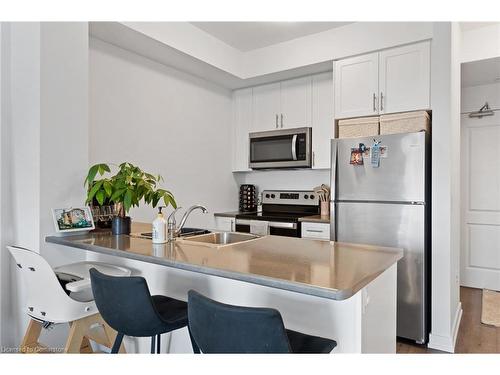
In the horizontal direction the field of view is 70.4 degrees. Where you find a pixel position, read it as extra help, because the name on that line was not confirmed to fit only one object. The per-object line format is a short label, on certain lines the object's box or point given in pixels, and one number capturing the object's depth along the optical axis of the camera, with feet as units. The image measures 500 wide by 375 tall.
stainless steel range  11.30
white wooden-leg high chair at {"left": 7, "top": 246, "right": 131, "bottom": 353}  5.52
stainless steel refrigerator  8.48
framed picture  7.07
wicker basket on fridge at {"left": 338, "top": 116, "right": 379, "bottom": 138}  9.62
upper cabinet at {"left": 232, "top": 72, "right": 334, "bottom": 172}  11.80
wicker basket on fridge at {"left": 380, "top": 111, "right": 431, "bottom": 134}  8.91
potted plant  7.04
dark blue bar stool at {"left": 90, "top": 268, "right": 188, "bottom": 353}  4.65
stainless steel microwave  12.00
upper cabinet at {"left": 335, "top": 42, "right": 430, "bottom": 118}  9.11
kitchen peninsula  4.29
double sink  7.45
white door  13.33
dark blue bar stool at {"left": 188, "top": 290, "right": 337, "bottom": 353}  3.45
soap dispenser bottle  6.46
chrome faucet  6.93
